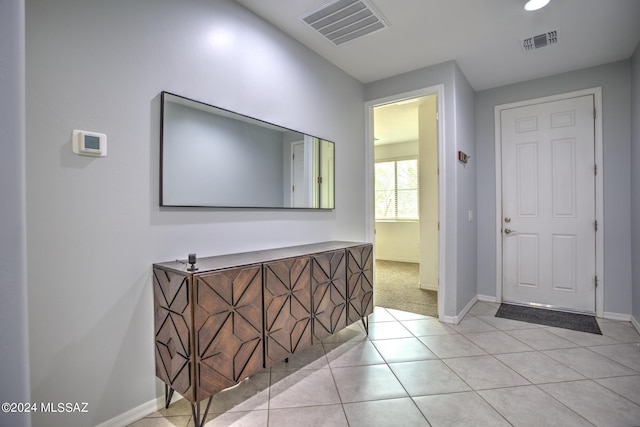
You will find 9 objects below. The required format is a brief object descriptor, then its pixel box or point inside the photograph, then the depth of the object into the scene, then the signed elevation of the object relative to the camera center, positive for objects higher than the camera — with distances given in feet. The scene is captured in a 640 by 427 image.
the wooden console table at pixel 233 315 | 4.89 -1.86
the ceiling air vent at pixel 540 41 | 8.54 +4.83
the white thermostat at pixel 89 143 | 4.66 +1.10
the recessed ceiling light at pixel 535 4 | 7.01 +4.73
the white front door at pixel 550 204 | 10.77 +0.23
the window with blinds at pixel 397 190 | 21.85 +1.58
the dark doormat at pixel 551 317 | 9.70 -3.62
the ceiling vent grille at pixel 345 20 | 7.20 +4.80
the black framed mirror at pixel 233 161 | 5.84 +1.20
